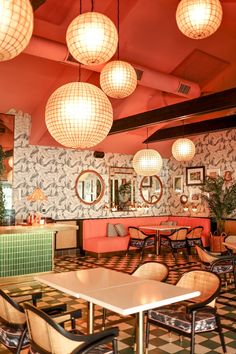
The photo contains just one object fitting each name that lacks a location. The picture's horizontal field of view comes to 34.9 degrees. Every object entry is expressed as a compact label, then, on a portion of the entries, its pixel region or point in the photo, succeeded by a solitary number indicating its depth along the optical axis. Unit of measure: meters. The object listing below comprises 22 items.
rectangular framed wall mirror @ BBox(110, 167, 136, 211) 11.34
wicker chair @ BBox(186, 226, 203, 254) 10.05
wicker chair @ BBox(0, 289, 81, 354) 2.98
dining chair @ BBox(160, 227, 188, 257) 9.55
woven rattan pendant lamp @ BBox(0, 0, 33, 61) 1.68
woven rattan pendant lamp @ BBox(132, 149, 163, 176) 6.38
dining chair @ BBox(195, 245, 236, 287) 5.88
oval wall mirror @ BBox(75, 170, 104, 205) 10.59
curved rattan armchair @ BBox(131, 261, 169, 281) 4.26
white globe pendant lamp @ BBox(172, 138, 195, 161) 6.68
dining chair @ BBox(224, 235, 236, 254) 7.30
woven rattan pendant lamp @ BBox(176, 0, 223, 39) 2.97
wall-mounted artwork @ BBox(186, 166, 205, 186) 11.78
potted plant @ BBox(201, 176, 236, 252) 10.37
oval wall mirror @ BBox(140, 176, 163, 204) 12.18
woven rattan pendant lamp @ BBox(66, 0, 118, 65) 2.66
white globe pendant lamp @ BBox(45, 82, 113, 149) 2.62
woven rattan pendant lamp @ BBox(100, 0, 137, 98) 3.81
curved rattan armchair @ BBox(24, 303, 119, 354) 2.38
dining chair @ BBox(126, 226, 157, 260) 9.91
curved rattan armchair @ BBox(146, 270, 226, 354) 3.34
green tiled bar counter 6.39
